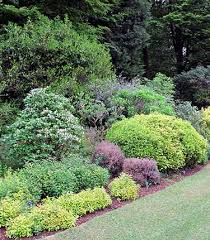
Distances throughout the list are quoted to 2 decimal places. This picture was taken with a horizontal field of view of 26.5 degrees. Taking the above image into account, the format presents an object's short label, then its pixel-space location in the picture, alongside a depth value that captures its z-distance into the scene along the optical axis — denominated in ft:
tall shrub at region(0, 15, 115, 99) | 34.81
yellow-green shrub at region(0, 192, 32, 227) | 18.83
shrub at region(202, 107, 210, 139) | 41.98
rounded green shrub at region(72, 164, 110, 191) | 23.13
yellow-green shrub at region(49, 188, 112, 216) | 20.34
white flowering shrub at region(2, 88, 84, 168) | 25.88
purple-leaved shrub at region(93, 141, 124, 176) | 26.63
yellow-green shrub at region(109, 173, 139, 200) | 23.21
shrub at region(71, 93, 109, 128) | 33.37
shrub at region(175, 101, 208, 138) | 39.59
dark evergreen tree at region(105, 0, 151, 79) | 60.85
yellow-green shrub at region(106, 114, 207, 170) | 28.89
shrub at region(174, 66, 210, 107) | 58.03
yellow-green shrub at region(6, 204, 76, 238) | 17.98
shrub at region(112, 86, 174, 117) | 35.76
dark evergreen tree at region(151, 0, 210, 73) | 70.49
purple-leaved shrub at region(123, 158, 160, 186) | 25.88
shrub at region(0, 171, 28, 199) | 20.31
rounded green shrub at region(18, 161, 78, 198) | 21.30
